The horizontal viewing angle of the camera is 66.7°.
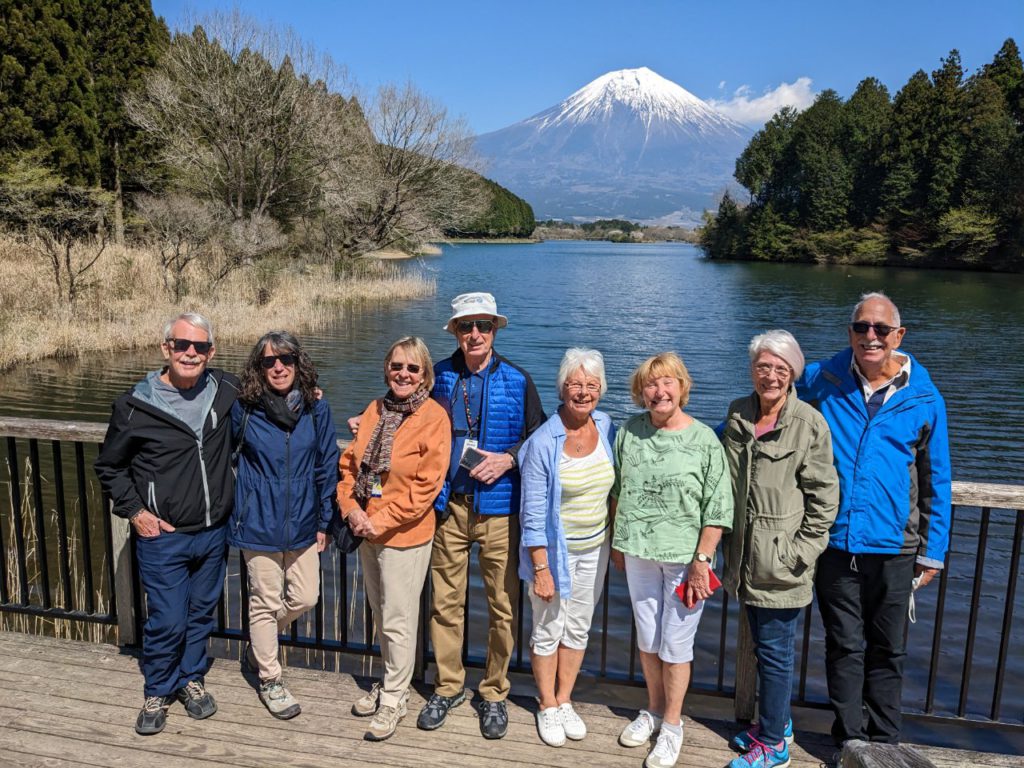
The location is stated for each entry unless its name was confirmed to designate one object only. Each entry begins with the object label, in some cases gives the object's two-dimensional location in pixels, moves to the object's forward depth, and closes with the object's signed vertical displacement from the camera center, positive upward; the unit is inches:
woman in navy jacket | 132.2 -41.2
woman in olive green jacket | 120.4 -39.6
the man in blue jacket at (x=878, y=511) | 121.6 -39.3
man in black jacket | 126.9 -40.8
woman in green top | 123.9 -42.7
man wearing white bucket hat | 133.4 -43.2
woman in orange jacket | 129.0 -41.5
